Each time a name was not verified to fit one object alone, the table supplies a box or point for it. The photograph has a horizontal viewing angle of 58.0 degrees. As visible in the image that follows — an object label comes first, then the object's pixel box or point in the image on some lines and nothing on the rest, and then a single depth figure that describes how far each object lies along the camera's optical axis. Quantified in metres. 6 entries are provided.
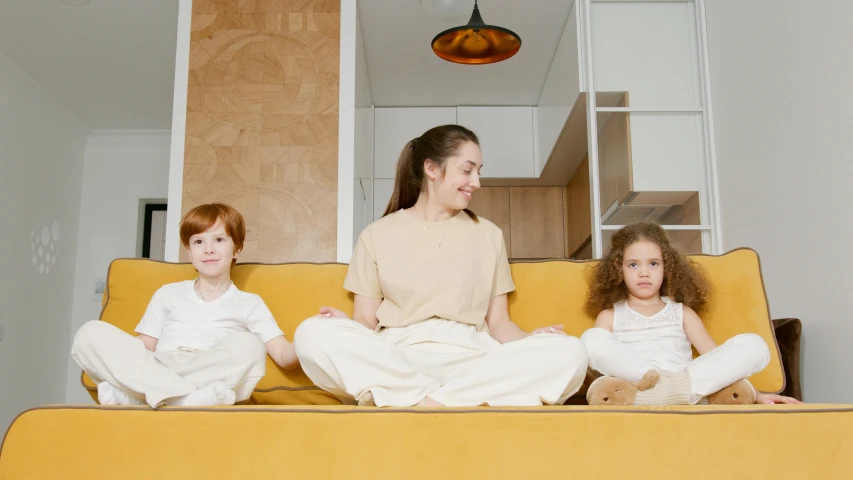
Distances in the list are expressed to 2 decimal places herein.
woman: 1.63
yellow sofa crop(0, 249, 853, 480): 1.28
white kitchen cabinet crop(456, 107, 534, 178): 5.49
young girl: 1.73
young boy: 1.62
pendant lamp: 3.09
